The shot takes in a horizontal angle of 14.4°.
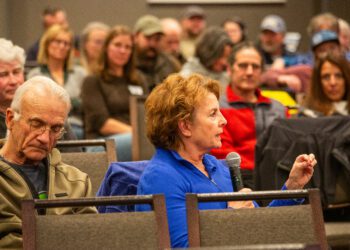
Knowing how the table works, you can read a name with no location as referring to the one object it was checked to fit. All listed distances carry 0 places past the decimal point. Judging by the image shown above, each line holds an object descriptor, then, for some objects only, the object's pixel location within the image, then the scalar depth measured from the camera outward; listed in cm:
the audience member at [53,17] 1520
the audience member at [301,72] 1116
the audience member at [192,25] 1527
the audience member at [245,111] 848
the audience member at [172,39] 1352
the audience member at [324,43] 1135
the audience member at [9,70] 692
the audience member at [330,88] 880
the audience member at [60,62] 1096
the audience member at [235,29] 1563
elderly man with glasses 502
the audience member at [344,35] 1321
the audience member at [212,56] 1047
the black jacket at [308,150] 732
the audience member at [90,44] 1276
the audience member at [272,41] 1385
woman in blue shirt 490
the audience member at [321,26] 1239
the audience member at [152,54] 1172
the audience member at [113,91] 1035
